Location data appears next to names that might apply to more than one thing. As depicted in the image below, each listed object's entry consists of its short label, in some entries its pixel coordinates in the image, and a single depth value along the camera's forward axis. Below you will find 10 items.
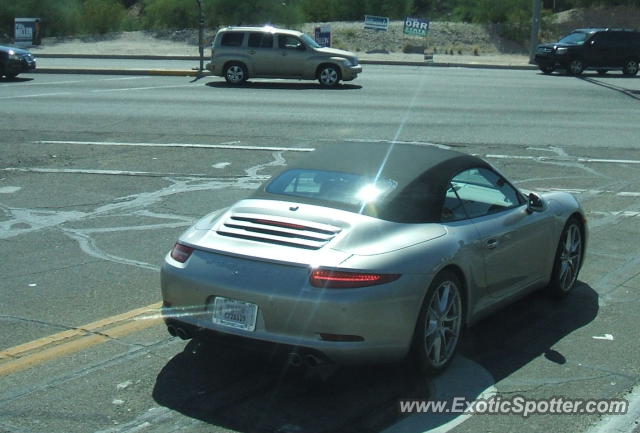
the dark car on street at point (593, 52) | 33.66
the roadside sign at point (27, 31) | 43.38
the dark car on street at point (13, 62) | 28.22
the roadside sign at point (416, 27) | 41.97
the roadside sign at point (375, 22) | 43.12
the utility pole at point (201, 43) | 31.24
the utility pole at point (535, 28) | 39.34
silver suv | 27.48
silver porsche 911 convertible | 5.40
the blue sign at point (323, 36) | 37.09
